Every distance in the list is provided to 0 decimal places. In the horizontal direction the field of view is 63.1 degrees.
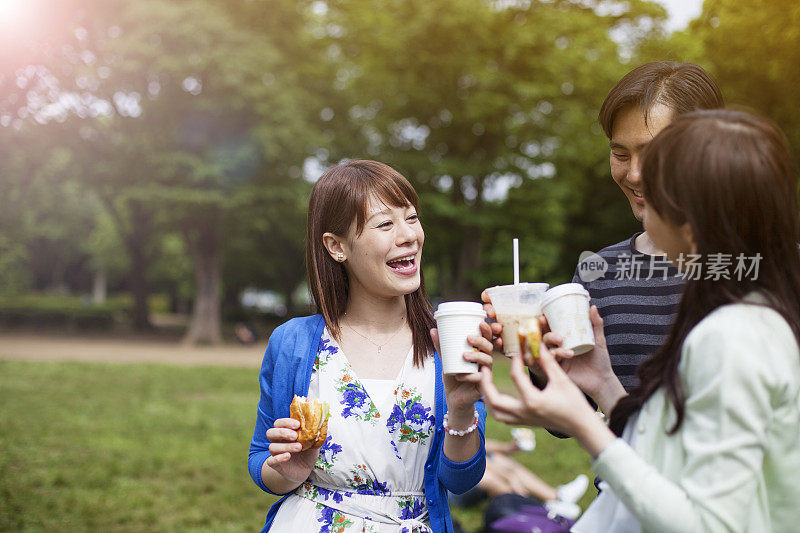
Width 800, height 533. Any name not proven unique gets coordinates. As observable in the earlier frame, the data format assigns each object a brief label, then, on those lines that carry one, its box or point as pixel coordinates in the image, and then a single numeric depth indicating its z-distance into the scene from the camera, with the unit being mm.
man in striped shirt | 2176
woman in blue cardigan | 2305
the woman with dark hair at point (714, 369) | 1300
